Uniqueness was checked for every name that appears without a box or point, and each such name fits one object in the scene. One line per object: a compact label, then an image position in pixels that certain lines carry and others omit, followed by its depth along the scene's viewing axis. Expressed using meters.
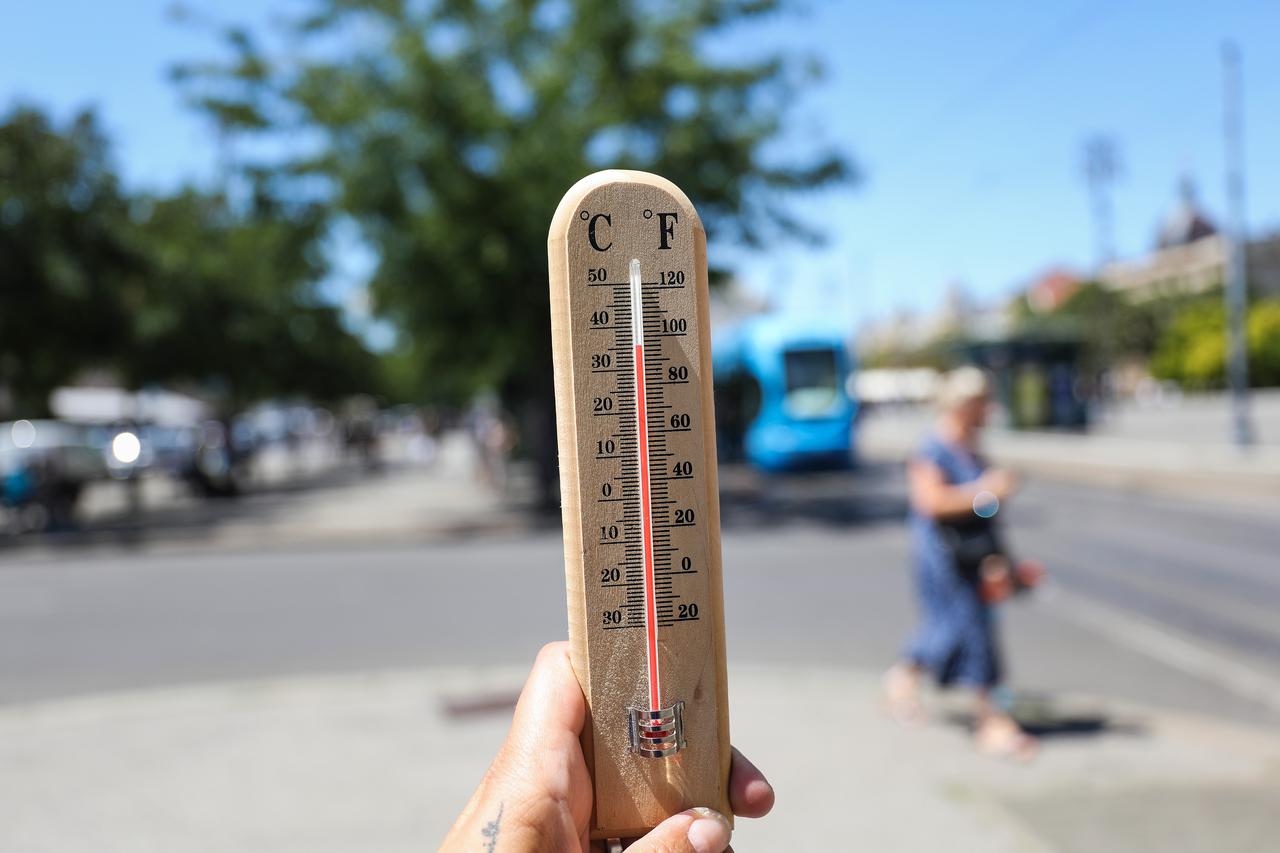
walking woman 5.28
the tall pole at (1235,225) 22.00
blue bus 21.83
